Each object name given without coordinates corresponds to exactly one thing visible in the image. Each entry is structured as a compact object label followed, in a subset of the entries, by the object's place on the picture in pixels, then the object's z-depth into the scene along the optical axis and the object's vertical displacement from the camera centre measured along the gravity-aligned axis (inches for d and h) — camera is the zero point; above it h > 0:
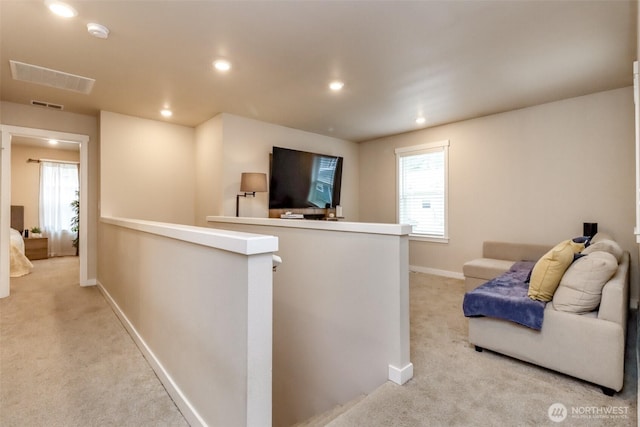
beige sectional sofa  70.8 -32.3
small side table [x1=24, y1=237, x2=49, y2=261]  245.9 -27.9
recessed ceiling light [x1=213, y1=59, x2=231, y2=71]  106.0 +51.9
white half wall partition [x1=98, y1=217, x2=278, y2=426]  48.8 -20.7
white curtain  268.4 +8.7
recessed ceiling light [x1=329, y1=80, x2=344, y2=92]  124.4 +52.6
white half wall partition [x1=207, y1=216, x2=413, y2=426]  79.0 -30.4
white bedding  195.5 -30.5
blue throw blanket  81.5 -25.1
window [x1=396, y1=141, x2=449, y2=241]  190.4 +15.9
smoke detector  84.6 +50.9
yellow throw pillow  83.7 -16.4
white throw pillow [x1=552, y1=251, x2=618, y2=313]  75.6 -17.4
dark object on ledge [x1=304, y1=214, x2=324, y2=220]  204.8 -2.0
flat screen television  183.3 +21.3
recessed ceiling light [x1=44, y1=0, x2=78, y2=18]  75.7 +51.3
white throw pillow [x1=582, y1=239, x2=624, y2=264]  90.7 -10.5
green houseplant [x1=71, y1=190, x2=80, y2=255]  281.0 -5.6
